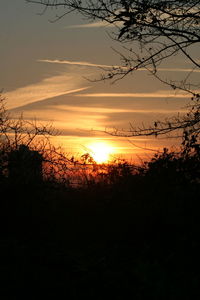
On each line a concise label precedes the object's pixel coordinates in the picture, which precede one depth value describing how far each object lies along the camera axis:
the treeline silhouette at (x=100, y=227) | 9.93
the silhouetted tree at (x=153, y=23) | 16.93
